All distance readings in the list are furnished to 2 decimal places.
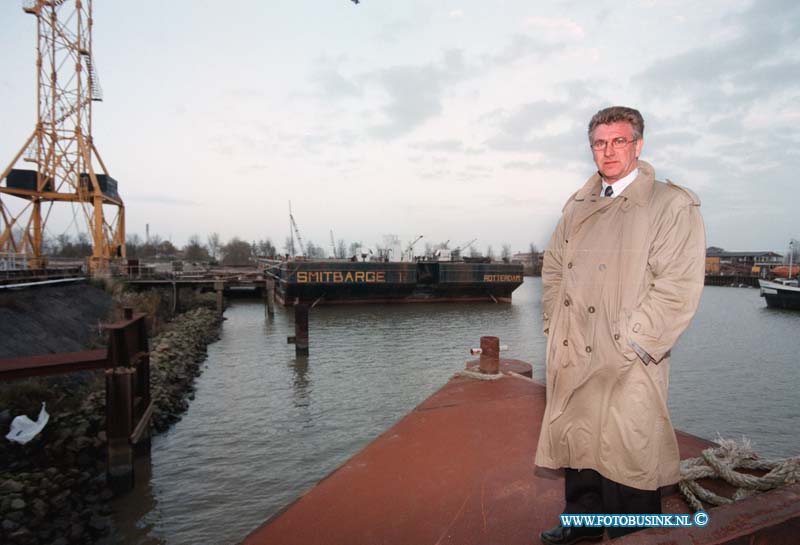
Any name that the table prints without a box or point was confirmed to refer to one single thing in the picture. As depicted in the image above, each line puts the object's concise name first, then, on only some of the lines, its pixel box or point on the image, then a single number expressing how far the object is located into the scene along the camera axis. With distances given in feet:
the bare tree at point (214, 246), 371.56
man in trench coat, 5.21
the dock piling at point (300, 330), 43.37
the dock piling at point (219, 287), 72.90
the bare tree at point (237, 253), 303.33
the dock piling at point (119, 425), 17.49
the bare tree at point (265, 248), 351.87
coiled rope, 7.59
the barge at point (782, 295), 108.37
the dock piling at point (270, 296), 75.73
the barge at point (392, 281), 92.79
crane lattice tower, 73.31
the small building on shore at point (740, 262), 278.05
